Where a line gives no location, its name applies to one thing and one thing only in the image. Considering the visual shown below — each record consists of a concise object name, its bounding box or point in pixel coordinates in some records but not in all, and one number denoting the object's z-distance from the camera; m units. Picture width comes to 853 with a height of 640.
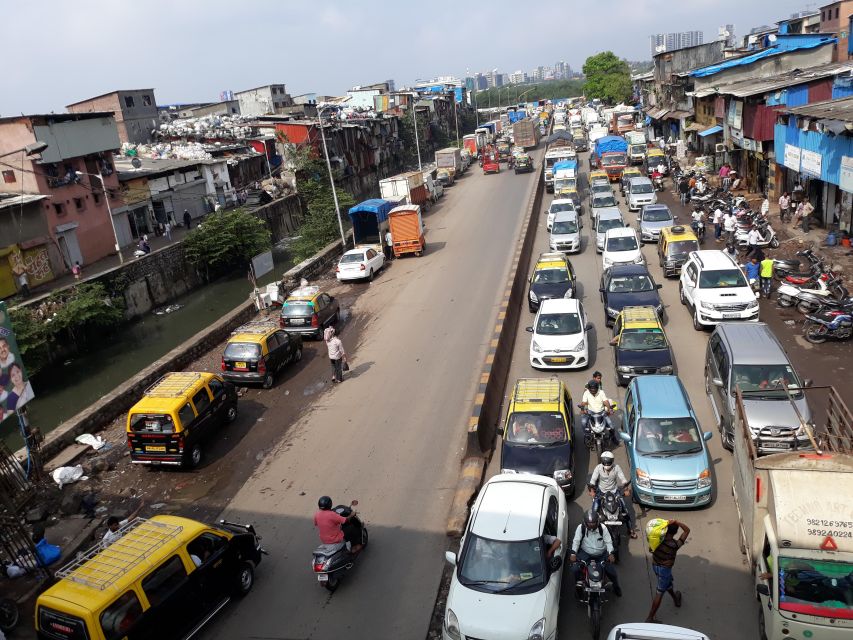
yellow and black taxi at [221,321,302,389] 17.14
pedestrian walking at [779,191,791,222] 27.06
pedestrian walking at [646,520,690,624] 7.97
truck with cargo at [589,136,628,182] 44.00
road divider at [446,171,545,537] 11.33
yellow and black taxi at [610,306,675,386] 14.84
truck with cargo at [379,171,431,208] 39.72
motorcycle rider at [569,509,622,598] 8.27
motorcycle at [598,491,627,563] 9.38
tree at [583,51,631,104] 103.50
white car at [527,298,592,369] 16.25
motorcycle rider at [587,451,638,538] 9.51
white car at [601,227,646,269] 23.34
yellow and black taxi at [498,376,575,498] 11.17
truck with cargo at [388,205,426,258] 30.88
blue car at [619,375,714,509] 10.34
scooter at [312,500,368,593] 9.40
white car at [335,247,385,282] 27.33
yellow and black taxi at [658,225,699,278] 22.80
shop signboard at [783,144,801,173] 25.43
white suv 17.09
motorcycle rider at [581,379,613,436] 12.45
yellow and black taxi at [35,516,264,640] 7.48
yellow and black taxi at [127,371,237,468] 13.28
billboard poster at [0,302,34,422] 11.62
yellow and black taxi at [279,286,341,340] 20.64
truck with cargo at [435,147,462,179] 58.03
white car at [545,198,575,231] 32.28
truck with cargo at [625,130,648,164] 48.56
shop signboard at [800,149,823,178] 23.34
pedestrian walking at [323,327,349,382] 17.16
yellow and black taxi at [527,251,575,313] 20.72
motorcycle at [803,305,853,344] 16.25
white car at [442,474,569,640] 7.66
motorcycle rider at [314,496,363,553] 9.49
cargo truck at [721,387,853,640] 6.82
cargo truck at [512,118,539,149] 68.31
